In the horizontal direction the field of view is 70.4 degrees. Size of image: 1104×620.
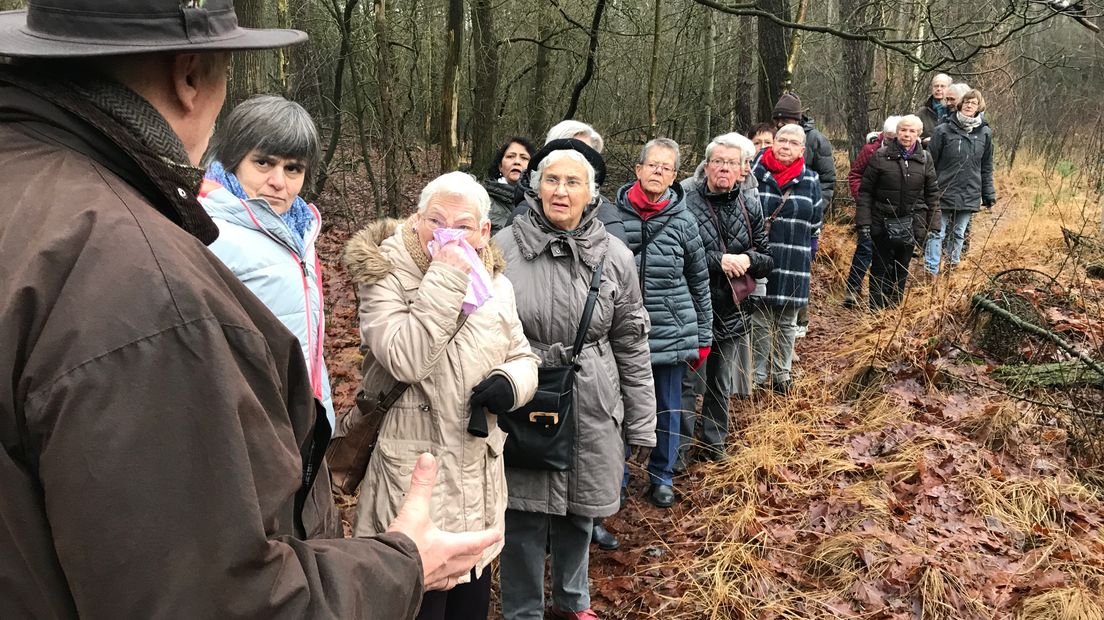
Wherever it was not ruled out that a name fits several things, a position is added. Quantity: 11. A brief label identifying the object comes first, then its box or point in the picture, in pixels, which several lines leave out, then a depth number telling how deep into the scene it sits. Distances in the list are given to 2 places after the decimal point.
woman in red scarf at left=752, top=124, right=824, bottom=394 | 5.95
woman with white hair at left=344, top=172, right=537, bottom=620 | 2.67
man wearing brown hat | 0.94
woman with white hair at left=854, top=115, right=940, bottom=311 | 7.68
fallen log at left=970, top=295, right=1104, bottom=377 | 4.46
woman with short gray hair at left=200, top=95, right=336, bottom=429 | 2.57
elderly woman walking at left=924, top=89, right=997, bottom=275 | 9.01
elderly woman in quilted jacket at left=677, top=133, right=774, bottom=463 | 5.16
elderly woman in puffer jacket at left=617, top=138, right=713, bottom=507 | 4.64
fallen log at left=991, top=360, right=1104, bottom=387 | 4.68
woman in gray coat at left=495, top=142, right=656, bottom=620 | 3.38
